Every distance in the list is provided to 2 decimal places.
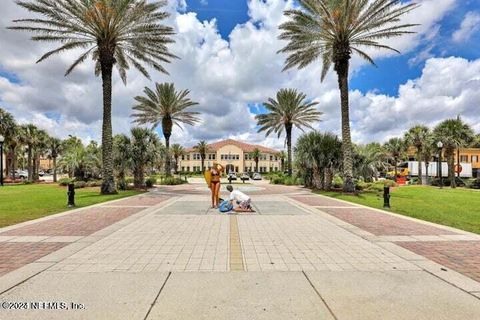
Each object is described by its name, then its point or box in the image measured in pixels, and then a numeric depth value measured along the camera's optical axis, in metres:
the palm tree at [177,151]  91.06
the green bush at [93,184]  31.12
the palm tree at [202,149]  90.94
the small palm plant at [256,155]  94.56
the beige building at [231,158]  97.06
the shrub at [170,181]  37.11
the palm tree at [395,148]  61.44
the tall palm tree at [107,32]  19.64
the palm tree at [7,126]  41.83
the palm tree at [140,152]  29.42
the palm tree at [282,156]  90.19
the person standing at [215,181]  14.46
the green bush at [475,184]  37.20
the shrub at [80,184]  29.44
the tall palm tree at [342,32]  21.05
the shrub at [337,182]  29.22
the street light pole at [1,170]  32.11
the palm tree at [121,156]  28.42
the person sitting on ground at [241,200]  13.12
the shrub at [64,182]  32.78
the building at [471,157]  70.89
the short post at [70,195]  14.53
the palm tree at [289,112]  42.53
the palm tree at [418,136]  43.75
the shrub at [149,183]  31.34
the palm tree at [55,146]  49.59
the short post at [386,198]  14.74
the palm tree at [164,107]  39.22
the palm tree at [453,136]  37.31
